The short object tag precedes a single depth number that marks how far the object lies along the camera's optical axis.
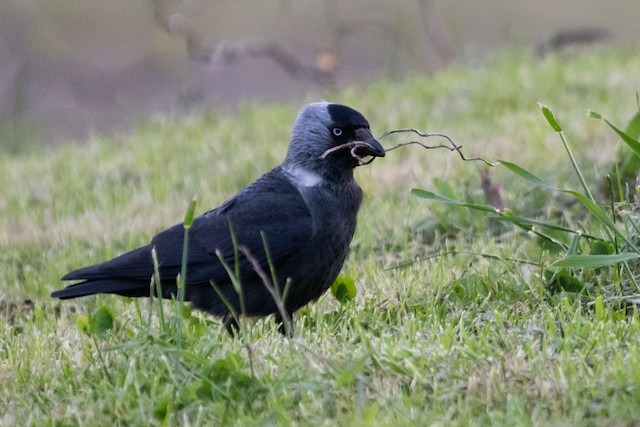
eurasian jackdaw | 8.08
